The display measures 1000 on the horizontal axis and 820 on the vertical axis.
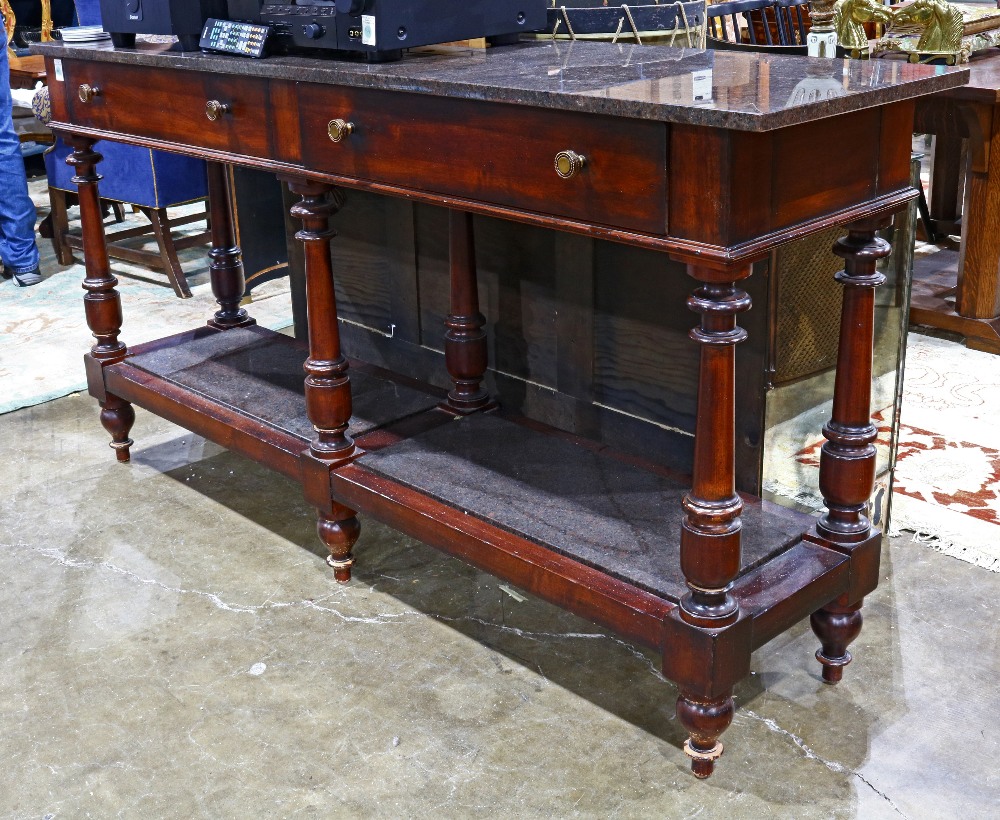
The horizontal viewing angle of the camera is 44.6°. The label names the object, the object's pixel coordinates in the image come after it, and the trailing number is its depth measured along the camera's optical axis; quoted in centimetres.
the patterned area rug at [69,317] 391
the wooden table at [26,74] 547
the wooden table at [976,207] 370
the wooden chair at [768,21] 454
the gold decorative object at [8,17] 707
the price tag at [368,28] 213
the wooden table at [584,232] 170
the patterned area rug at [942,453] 251
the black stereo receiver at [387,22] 214
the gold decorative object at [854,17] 387
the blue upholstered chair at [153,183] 461
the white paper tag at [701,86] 167
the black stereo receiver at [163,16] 248
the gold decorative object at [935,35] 392
